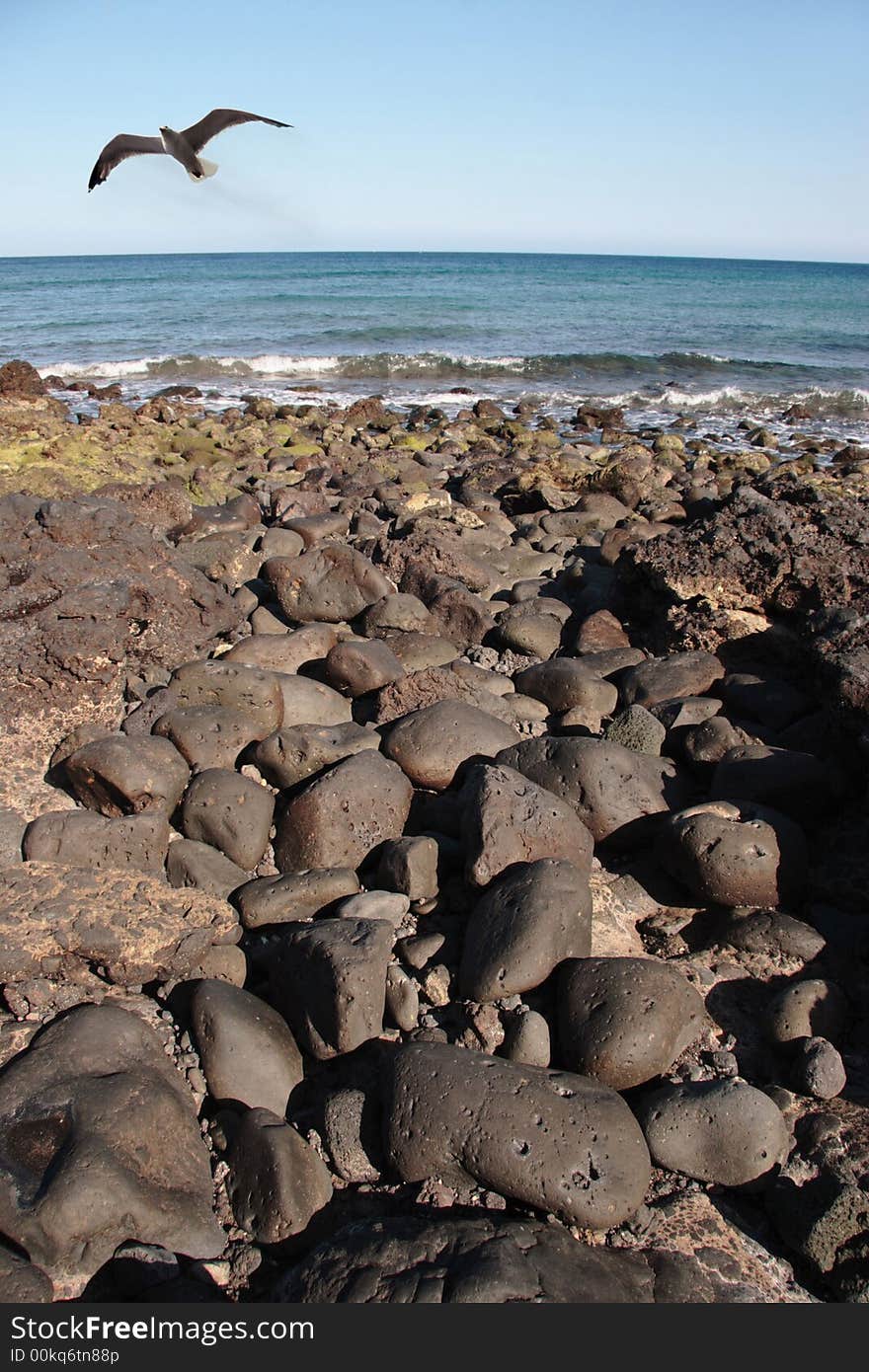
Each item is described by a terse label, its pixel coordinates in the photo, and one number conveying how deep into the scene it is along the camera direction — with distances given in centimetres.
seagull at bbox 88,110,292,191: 793
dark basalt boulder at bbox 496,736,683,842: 400
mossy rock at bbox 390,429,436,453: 1294
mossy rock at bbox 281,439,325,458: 1190
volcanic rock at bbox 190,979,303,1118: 284
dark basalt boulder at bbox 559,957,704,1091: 284
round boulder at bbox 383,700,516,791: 424
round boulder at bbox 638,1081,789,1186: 263
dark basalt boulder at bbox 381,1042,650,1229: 243
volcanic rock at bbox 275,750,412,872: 379
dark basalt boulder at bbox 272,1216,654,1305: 205
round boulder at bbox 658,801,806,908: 358
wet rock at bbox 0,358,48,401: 1423
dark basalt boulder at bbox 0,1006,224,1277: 230
